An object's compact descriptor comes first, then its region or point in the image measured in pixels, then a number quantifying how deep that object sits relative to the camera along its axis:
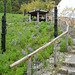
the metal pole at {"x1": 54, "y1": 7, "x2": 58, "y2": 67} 8.75
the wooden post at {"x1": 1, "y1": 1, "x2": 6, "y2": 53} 7.75
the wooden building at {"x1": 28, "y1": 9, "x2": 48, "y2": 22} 18.61
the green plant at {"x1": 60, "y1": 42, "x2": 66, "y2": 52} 6.34
